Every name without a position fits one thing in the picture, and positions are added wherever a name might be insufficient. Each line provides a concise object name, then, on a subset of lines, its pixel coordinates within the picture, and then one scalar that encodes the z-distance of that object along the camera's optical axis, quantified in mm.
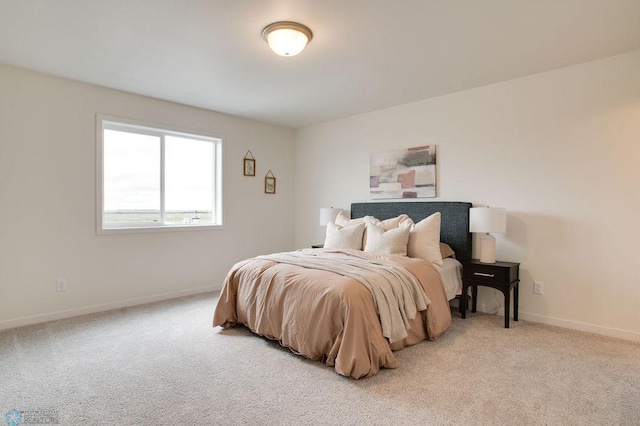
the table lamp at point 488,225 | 3322
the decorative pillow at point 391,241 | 3469
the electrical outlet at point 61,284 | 3498
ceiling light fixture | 2469
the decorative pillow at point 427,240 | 3410
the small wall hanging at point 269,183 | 5414
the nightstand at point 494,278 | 3221
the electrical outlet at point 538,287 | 3394
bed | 2295
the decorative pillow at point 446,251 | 3626
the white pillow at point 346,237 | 3887
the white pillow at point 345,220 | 4130
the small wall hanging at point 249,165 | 5109
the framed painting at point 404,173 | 4168
